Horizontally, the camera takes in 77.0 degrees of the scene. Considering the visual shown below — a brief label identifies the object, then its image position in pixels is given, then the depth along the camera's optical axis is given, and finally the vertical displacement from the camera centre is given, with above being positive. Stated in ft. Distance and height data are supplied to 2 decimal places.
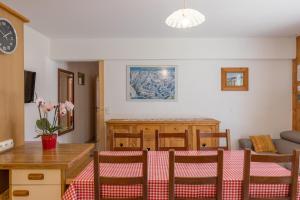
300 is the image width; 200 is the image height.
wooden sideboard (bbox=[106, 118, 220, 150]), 10.66 -1.66
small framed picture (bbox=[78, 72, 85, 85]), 16.23 +1.74
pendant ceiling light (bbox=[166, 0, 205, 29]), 5.17 +2.23
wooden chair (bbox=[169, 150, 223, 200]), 4.12 -1.77
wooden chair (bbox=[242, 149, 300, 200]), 4.10 -1.75
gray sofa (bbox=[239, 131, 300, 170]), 10.17 -2.57
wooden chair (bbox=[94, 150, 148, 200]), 4.12 -1.76
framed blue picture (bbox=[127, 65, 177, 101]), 12.10 +1.03
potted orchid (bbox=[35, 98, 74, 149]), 5.87 -0.94
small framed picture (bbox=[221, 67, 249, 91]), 12.08 +1.20
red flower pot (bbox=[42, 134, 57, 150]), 5.89 -1.35
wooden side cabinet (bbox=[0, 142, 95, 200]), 4.66 -1.98
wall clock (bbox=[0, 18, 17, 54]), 5.69 +1.92
